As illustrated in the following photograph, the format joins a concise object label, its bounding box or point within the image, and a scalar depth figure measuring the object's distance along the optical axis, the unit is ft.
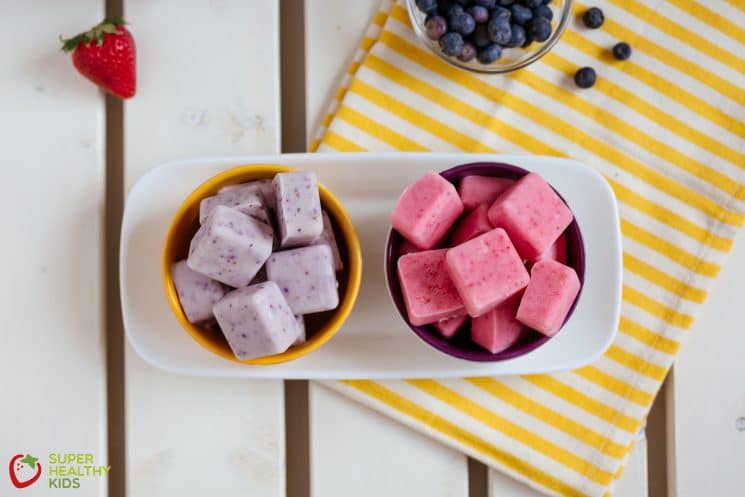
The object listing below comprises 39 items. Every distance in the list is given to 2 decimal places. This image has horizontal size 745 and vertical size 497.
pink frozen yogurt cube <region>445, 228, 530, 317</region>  2.74
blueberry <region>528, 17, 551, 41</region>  3.36
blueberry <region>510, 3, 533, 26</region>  3.37
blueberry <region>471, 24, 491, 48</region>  3.38
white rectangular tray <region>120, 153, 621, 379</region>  3.30
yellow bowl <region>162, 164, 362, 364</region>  2.99
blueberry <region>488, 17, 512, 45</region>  3.31
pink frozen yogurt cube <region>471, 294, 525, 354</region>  2.90
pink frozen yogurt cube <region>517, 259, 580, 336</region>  2.81
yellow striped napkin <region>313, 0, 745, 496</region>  3.50
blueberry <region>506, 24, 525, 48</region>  3.36
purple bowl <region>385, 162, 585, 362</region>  2.95
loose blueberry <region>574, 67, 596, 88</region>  3.52
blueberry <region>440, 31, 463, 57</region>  3.33
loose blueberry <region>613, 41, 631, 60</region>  3.53
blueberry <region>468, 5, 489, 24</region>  3.33
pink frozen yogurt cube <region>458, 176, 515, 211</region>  3.03
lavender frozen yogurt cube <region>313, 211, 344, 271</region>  3.09
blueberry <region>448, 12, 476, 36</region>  3.32
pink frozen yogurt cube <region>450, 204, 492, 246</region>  2.92
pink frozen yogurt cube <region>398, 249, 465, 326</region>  2.87
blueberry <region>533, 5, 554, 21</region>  3.40
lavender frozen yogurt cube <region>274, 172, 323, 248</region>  2.86
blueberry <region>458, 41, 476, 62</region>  3.39
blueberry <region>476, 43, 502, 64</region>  3.38
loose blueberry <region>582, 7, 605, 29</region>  3.53
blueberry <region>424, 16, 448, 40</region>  3.36
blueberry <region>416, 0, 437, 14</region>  3.35
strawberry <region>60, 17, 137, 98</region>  3.42
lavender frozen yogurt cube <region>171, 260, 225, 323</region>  3.01
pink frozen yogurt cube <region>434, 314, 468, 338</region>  2.99
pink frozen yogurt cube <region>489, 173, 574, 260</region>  2.83
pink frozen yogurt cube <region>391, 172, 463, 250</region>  2.87
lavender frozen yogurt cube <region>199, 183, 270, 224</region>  2.96
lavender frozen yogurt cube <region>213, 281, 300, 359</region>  2.77
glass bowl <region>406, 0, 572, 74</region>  3.43
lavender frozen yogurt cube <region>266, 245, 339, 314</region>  2.90
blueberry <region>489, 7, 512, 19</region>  3.33
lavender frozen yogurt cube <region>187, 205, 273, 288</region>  2.81
